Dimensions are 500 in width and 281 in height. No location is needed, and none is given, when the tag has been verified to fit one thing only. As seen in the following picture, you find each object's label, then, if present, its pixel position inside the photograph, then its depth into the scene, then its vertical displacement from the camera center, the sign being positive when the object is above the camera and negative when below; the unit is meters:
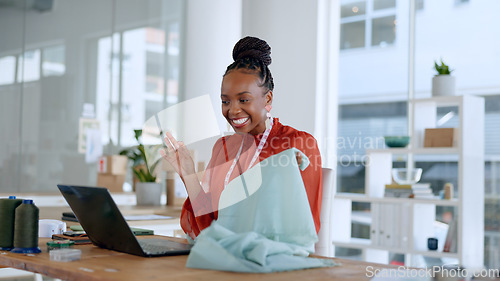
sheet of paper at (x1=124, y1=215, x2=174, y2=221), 2.82 -0.28
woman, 1.68 +0.08
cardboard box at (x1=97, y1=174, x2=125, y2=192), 4.47 -0.16
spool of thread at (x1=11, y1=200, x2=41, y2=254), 1.47 -0.18
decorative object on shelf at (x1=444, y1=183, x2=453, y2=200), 4.34 -0.16
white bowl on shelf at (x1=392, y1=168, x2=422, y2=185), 4.53 -0.05
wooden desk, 1.15 -0.23
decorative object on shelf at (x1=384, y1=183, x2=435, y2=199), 4.44 -0.17
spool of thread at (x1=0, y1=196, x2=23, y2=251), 1.52 -0.17
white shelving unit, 4.21 -0.24
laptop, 1.42 -0.17
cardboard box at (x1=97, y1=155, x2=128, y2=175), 4.37 -0.03
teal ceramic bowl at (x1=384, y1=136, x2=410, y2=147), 4.61 +0.23
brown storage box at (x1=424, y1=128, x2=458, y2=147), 4.32 +0.25
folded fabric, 1.20 -0.19
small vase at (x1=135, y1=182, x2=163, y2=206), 3.76 -0.20
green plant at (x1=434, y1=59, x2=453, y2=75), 4.40 +0.78
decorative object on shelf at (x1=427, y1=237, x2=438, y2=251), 4.34 -0.55
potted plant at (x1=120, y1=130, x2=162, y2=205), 3.76 -0.16
